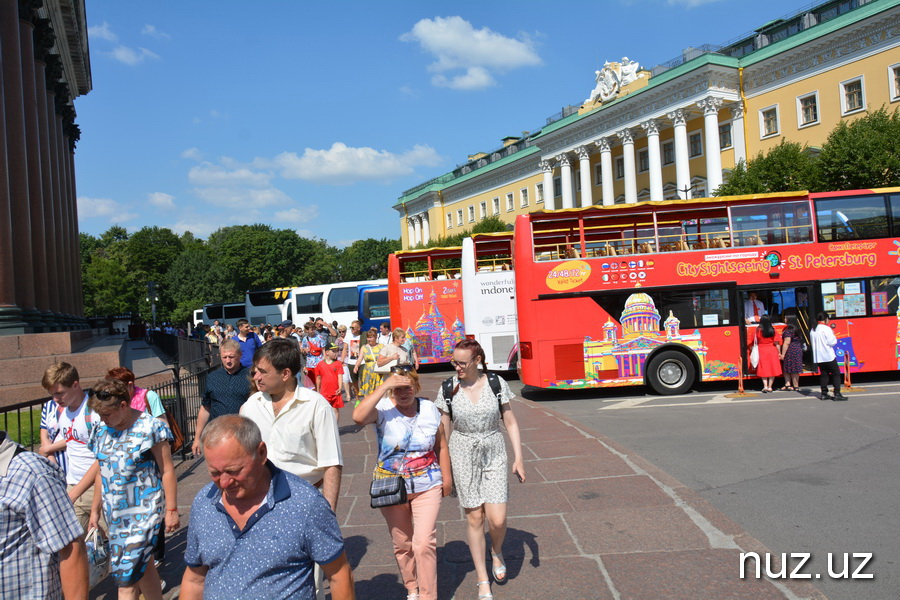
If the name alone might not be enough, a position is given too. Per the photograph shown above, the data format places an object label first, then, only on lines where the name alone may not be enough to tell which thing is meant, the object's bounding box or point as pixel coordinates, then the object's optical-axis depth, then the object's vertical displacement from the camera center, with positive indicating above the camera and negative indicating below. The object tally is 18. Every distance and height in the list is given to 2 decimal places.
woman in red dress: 13.59 -1.20
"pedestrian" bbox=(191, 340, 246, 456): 5.79 -0.57
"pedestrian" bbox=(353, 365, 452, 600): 4.30 -0.98
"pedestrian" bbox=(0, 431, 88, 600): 2.80 -0.82
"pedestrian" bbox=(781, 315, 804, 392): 13.80 -1.30
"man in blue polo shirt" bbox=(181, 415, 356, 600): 2.49 -0.76
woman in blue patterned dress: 3.99 -0.92
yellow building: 35.53 +11.84
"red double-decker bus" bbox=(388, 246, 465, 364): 21.97 -0.11
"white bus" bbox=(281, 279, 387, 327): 37.41 +0.91
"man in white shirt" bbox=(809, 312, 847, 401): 12.41 -1.23
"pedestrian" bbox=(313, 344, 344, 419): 10.55 -0.93
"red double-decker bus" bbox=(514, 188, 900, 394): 14.15 +0.02
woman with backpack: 4.69 -0.95
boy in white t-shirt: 5.01 -0.66
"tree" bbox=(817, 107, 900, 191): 27.05 +5.23
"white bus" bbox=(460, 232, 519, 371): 18.44 -0.06
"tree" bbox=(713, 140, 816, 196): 30.76 +5.40
